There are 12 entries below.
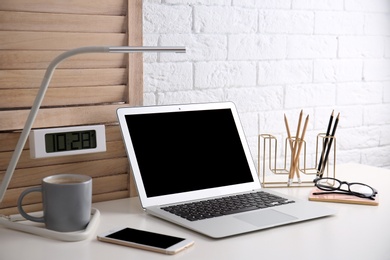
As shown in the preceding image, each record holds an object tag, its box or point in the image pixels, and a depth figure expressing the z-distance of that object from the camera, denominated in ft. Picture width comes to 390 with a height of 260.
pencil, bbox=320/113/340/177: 6.40
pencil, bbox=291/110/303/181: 6.36
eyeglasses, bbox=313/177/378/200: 5.97
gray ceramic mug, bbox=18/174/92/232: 5.18
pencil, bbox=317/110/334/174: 6.45
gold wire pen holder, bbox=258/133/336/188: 6.41
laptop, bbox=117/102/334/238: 5.47
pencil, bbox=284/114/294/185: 6.36
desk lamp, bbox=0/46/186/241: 5.06
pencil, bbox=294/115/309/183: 6.36
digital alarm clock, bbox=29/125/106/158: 5.59
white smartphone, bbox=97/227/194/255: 4.88
